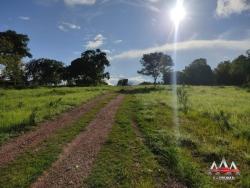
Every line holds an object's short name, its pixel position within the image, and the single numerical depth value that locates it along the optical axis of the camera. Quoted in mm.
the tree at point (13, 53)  42182
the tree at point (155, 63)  46242
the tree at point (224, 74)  68570
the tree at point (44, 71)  64066
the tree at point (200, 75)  73500
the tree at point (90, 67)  58730
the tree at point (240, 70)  57083
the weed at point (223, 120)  9616
